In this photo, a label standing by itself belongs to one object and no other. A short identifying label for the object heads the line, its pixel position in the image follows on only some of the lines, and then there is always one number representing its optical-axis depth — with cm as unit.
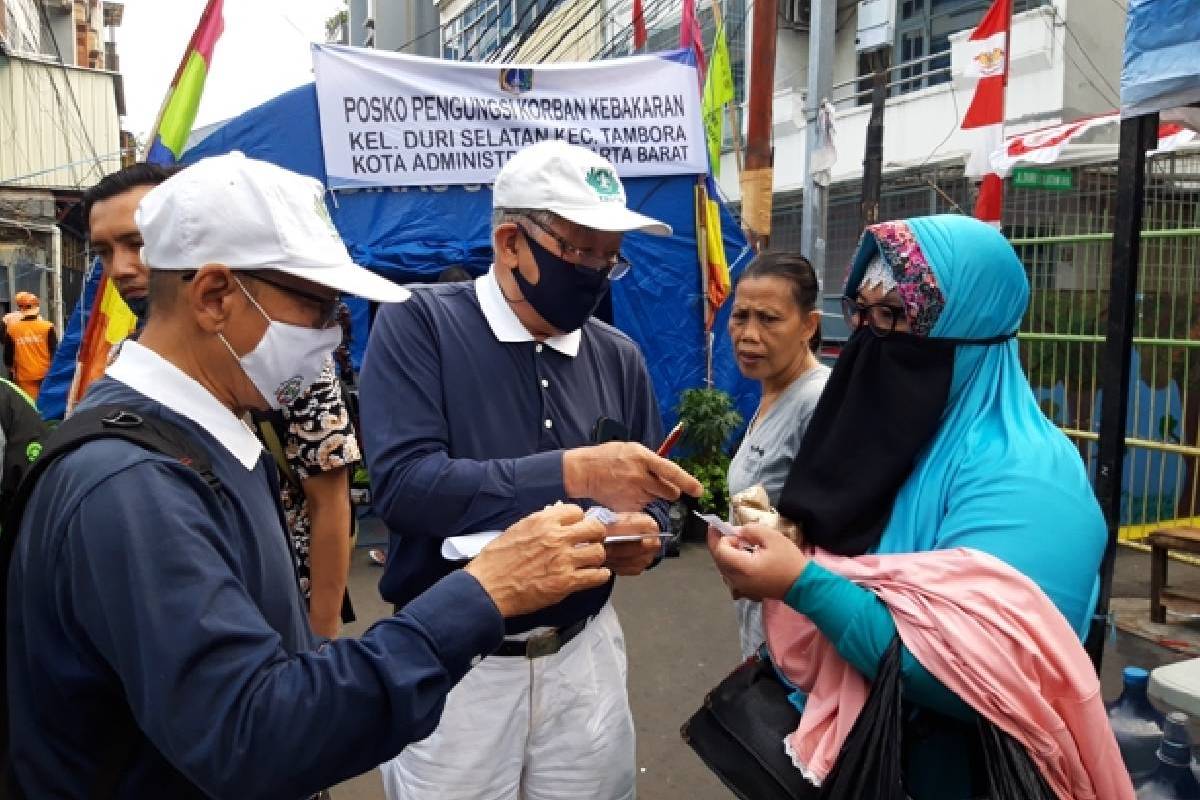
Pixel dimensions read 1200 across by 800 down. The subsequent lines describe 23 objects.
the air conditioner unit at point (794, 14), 1641
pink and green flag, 583
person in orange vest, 1016
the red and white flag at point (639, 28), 948
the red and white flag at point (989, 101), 689
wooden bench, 504
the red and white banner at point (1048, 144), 679
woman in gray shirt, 273
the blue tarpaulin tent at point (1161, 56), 293
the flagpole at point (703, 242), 756
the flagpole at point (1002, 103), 693
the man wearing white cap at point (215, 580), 99
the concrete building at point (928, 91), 1145
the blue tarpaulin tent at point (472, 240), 661
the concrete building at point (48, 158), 1589
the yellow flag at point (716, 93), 726
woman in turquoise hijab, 152
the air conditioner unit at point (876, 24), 1361
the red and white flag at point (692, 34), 752
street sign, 672
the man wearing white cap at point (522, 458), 179
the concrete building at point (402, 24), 961
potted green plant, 701
